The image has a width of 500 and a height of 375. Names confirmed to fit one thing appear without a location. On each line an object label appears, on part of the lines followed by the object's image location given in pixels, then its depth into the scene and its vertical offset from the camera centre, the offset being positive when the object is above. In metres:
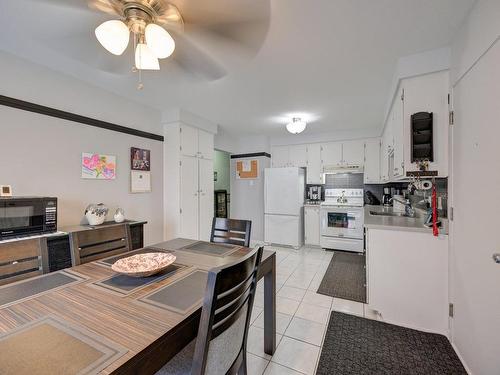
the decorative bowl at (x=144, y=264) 1.16 -0.43
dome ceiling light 3.41 +0.94
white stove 4.06 -0.68
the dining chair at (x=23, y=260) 1.25 -0.42
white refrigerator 4.47 -0.37
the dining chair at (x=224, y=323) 0.78 -0.55
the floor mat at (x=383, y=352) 1.51 -1.23
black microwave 1.62 -0.21
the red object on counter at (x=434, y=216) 1.82 -0.24
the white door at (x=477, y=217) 1.20 -0.18
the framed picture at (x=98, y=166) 2.43 +0.25
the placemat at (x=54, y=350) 0.60 -0.48
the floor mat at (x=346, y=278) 2.58 -1.22
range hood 4.37 +0.38
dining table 0.64 -0.48
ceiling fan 1.16 +0.94
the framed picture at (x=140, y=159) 2.90 +0.39
